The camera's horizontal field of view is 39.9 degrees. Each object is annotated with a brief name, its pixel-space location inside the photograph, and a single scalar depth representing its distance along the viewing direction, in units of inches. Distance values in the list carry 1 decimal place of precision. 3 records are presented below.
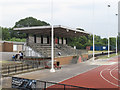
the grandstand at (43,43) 1162.6
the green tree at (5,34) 3409.9
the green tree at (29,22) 4510.3
